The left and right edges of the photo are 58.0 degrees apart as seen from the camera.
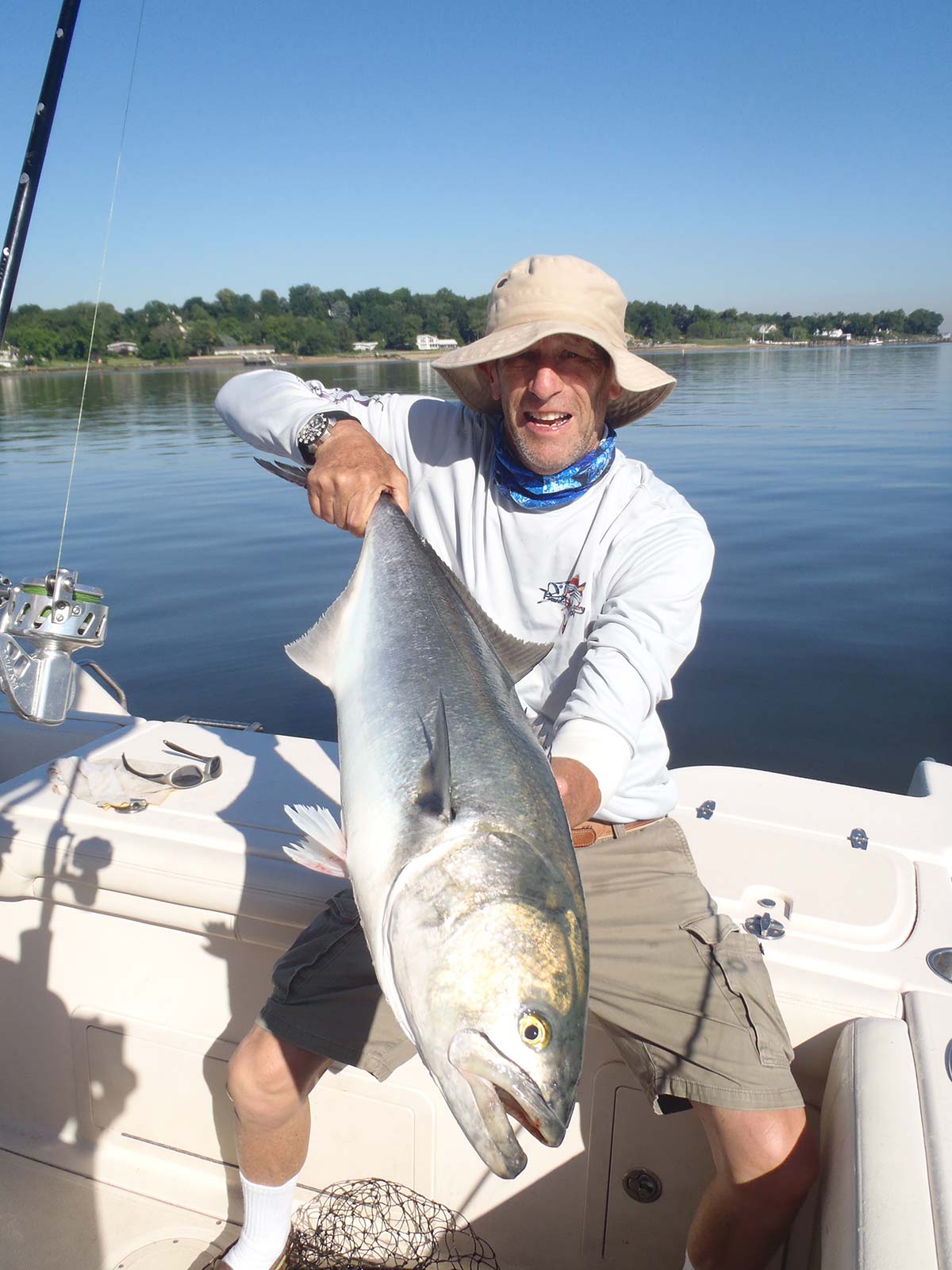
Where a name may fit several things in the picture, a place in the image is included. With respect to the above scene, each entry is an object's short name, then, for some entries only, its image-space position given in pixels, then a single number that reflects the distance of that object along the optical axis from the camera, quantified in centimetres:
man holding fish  134
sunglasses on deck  304
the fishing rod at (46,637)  226
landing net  250
